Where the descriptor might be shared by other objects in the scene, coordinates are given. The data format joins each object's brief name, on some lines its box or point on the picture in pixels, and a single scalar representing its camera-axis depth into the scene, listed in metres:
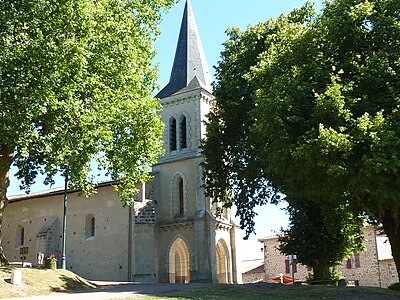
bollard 18.02
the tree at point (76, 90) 18.08
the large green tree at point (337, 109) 16.94
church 32.97
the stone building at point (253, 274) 61.77
